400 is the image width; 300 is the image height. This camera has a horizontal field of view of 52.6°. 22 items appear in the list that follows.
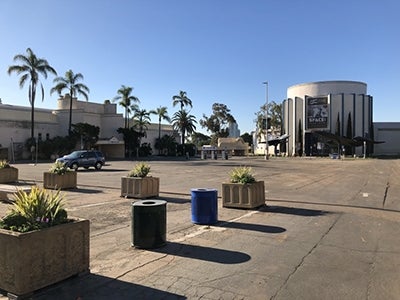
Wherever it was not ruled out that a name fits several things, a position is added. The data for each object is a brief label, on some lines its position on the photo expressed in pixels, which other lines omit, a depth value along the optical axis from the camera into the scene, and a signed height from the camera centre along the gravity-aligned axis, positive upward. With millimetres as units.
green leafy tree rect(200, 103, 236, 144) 129538 +10746
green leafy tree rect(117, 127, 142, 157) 72000 +2734
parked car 34406 -645
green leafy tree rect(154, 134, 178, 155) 85875 +1882
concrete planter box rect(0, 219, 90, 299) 4766 -1310
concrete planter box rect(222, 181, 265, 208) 11789 -1185
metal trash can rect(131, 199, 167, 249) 7148 -1265
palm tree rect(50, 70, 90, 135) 61522 +10247
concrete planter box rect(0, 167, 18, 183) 20048 -1178
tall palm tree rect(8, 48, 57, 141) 54750 +11234
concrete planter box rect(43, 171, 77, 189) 17422 -1247
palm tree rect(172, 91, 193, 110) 92875 +12384
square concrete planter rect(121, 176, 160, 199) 13992 -1191
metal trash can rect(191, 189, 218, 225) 9578 -1253
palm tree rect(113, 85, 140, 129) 74000 +10097
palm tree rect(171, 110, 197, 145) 92625 +7270
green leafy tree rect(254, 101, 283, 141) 110312 +10136
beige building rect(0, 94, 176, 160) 56588 +4609
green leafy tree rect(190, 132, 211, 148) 146538 +5906
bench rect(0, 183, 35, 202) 12842 -1346
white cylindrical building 86312 +8977
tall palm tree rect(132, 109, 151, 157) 78875 +6364
